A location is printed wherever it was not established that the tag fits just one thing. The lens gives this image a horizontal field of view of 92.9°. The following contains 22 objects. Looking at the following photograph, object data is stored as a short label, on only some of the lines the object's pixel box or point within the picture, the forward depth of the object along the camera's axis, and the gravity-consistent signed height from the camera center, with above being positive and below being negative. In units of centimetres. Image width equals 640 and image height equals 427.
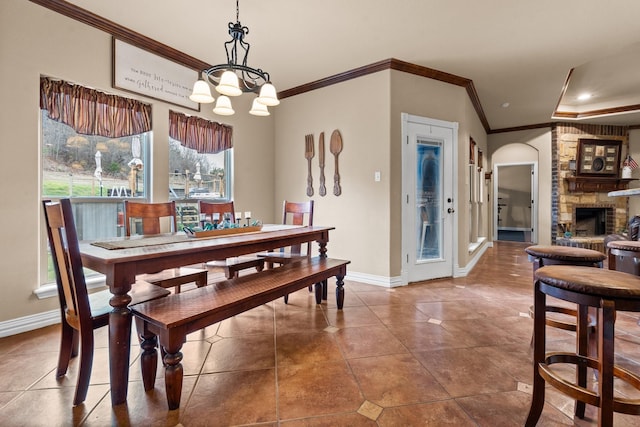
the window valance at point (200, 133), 348 +95
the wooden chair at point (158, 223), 216 -10
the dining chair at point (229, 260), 265 -48
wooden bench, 143 -53
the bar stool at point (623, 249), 188 -25
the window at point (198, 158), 353 +66
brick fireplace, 636 +41
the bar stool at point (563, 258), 179 -29
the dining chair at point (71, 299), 143 -47
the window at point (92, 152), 259 +55
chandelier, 209 +90
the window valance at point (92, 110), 255 +93
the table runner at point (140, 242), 172 -19
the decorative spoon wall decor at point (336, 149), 400 +81
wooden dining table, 146 -26
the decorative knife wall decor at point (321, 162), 417 +67
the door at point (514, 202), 930 +27
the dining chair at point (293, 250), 301 -44
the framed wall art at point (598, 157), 632 +111
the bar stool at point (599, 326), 108 -45
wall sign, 295 +143
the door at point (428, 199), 378 +15
